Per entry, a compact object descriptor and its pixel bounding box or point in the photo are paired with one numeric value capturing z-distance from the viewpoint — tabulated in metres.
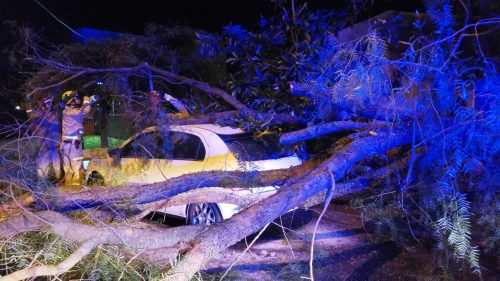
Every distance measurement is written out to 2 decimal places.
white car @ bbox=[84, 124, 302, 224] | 5.63
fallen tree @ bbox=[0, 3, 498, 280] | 3.10
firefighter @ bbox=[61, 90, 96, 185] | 8.21
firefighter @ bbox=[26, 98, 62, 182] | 5.95
